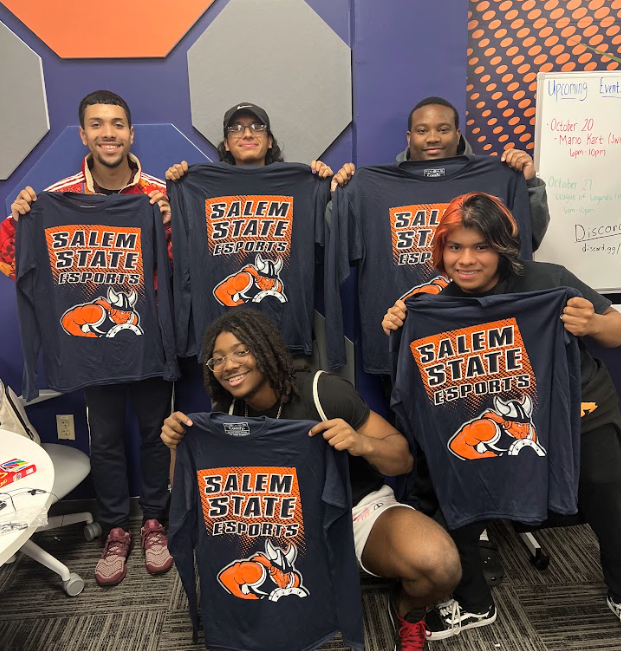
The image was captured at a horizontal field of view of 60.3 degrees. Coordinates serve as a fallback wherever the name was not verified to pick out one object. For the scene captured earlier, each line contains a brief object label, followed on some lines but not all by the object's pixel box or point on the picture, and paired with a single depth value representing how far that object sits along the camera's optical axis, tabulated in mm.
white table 1197
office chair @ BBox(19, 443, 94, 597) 2156
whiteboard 2426
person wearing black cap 2125
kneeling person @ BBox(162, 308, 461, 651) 1610
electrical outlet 2727
